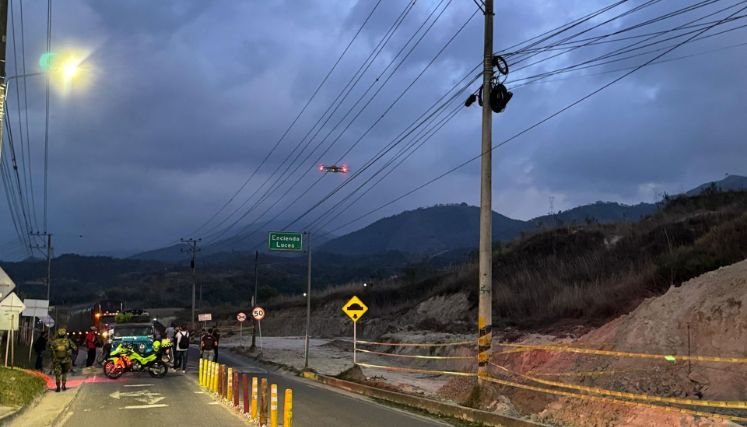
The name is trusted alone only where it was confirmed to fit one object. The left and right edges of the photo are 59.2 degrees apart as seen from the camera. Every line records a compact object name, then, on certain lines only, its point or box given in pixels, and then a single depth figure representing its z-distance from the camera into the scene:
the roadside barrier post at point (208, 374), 18.84
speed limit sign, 42.75
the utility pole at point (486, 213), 15.96
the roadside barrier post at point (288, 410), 9.80
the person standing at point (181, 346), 28.27
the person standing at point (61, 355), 19.45
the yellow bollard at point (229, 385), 15.38
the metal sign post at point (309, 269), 30.97
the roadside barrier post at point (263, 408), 11.46
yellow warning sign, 27.38
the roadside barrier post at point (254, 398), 12.13
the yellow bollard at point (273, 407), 10.40
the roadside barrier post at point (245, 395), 13.58
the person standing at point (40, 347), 27.36
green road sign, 34.09
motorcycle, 24.47
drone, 33.25
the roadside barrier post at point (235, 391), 14.80
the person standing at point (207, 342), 31.75
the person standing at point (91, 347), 30.03
